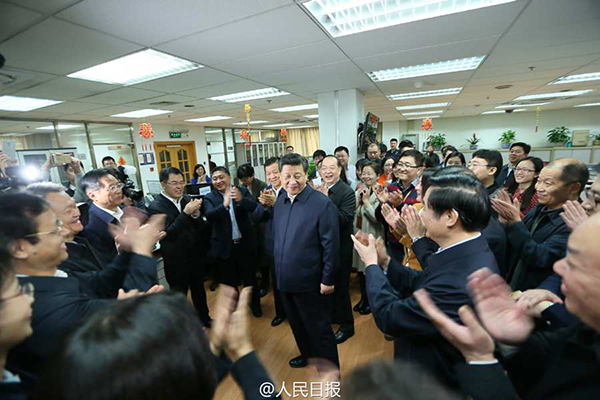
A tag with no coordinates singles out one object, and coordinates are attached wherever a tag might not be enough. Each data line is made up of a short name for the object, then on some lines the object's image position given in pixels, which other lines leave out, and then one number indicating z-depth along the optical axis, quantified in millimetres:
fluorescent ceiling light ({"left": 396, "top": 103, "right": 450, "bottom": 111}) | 7309
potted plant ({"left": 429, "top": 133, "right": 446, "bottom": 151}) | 10773
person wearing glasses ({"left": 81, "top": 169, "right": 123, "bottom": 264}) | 1677
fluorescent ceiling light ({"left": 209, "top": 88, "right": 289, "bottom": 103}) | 4492
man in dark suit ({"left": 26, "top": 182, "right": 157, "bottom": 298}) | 1165
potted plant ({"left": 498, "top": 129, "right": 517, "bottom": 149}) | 10312
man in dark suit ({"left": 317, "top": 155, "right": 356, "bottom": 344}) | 2240
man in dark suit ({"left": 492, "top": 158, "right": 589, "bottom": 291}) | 1402
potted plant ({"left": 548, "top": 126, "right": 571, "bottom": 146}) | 9625
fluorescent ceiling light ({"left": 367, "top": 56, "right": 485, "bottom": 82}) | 3430
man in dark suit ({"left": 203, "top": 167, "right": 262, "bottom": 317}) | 2490
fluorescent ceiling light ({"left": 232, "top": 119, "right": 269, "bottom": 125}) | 8861
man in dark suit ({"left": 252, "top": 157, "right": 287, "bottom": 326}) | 2352
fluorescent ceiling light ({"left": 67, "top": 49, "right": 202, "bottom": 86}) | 2572
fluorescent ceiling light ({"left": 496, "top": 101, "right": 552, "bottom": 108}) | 7875
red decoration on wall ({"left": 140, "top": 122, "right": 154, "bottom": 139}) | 5730
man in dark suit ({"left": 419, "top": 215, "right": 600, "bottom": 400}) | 564
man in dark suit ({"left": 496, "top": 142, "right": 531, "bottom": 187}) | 3297
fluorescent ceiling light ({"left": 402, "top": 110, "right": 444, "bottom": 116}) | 9098
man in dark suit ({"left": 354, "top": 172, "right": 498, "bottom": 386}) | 904
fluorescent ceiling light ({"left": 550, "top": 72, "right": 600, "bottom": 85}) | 4387
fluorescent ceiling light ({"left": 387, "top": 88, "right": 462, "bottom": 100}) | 5293
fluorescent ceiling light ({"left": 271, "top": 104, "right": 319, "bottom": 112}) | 6321
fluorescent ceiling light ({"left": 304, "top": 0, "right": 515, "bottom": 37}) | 1910
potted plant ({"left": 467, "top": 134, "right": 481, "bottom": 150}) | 10797
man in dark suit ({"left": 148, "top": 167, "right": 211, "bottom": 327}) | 2137
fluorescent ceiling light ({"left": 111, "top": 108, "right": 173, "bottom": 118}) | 5473
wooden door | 8117
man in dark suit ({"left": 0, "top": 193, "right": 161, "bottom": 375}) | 762
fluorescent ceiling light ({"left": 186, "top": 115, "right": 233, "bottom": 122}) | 7248
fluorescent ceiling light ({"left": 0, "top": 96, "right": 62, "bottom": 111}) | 3740
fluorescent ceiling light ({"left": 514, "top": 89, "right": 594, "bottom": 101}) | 6027
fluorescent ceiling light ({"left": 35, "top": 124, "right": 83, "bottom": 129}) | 5891
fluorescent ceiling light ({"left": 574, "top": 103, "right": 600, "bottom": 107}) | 8820
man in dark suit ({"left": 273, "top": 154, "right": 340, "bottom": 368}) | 1693
